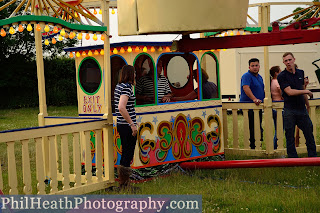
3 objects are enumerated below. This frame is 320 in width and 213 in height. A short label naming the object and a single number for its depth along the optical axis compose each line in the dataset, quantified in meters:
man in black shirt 8.41
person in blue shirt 10.10
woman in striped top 7.33
